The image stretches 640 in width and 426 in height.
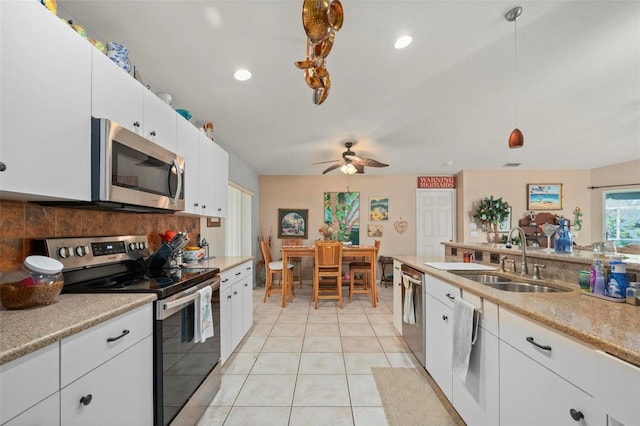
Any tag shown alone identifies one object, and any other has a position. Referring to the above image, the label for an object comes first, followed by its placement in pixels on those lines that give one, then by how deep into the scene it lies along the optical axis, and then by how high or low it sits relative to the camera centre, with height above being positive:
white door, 5.77 -0.06
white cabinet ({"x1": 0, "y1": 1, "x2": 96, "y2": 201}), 0.91 +0.43
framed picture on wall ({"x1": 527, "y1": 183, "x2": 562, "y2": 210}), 5.54 +0.42
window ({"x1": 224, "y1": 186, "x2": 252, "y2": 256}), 4.34 -0.14
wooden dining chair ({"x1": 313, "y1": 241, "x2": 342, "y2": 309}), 3.93 -0.68
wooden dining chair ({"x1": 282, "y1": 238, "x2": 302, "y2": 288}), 5.53 -0.88
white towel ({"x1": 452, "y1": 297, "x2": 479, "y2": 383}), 1.42 -0.66
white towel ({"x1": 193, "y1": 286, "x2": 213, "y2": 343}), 1.58 -0.62
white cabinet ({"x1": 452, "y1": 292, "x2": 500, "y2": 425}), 1.27 -0.82
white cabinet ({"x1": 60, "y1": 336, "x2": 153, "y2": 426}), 0.85 -0.65
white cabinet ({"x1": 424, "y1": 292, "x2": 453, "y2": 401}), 1.73 -0.90
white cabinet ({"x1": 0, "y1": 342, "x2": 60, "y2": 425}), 0.65 -0.46
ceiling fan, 3.77 +0.77
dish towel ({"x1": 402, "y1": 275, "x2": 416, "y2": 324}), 2.36 -0.80
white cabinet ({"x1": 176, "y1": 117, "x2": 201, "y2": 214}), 2.14 +0.49
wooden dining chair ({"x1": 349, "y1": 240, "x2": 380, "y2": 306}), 4.08 -1.11
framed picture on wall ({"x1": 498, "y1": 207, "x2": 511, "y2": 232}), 5.43 -0.18
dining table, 4.00 -0.60
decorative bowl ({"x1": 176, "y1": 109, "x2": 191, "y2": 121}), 2.28 +0.89
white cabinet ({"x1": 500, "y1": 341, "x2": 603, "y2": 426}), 0.84 -0.66
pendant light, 1.76 +1.35
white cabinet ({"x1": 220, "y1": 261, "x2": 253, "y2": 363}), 2.17 -0.84
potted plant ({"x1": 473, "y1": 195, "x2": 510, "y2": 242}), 5.25 +0.08
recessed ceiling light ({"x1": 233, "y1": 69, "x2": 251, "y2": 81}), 2.24 +1.22
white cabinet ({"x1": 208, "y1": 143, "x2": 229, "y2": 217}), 2.80 +0.38
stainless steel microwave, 1.26 +0.26
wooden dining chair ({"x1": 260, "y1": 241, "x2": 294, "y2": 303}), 4.32 -0.92
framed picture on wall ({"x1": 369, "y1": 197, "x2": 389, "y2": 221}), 5.76 +0.18
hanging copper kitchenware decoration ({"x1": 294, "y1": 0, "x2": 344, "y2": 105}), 1.01 +0.75
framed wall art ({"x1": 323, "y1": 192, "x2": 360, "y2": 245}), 5.73 +0.04
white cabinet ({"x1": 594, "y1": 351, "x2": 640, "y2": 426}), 0.69 -0.48
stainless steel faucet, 1.81 -0.31
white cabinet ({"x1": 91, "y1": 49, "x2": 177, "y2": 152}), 1.29 +0.65
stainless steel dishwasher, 2.19 -0.83
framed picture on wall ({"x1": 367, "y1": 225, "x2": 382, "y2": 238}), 5.75 -0.33
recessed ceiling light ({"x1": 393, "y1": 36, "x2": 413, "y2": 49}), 1.91 +1.29
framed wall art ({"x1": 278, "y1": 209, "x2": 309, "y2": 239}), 5.75 -0.15
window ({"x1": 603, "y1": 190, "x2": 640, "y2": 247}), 5.00 -0.02
